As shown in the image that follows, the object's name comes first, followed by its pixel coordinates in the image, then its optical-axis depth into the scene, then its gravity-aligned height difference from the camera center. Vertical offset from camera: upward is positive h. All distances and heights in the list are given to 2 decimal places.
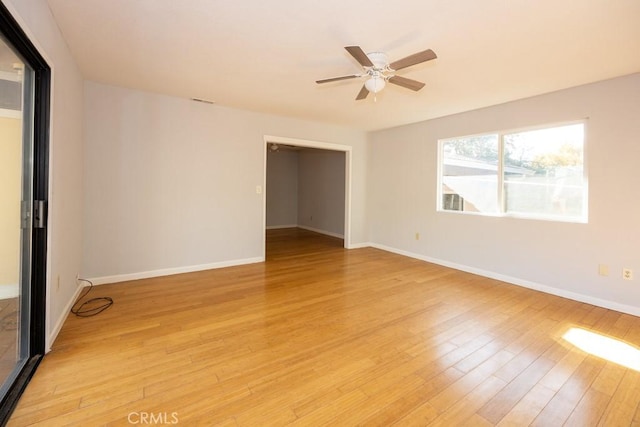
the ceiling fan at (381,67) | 2.10 +1.20
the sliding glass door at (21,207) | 1.72 -0.01
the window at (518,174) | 3.40 +0.56
